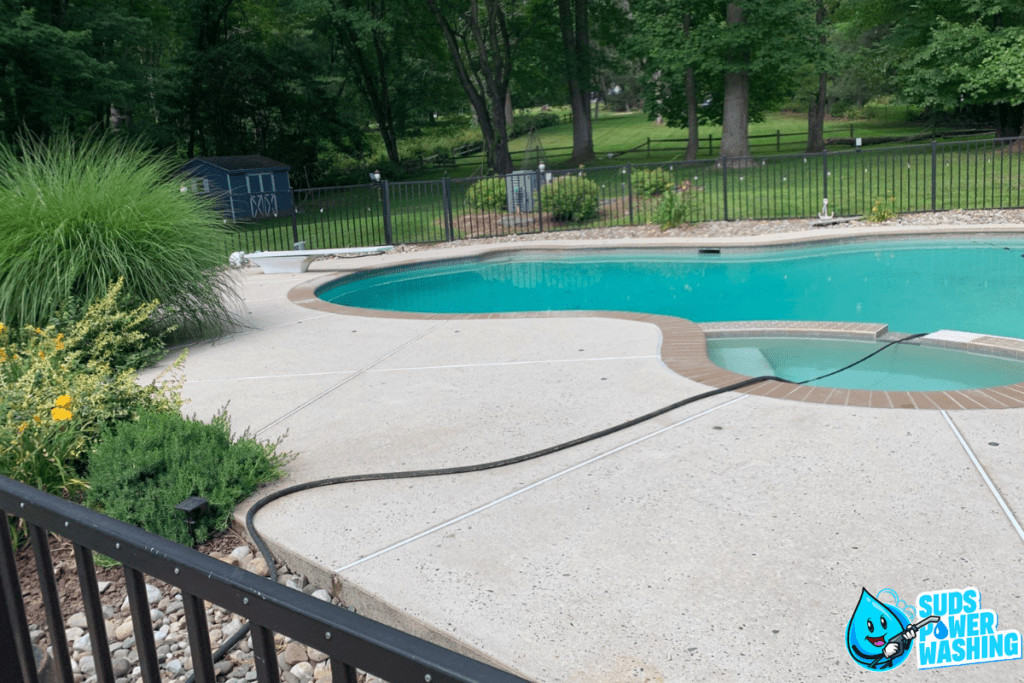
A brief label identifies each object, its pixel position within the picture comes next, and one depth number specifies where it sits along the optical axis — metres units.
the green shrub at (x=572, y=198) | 15.75
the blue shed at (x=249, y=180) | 22.30
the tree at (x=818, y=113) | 26.37
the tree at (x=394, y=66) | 28.38
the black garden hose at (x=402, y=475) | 3.04
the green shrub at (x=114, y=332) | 5.45
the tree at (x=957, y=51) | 20.48
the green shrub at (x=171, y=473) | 3.61
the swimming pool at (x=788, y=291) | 6.69
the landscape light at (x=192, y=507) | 3.52
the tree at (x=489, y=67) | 22.67
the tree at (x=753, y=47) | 21.12
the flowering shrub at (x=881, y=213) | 13.66
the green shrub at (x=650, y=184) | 17.06
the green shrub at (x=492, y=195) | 16.66
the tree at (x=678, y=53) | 22.50
